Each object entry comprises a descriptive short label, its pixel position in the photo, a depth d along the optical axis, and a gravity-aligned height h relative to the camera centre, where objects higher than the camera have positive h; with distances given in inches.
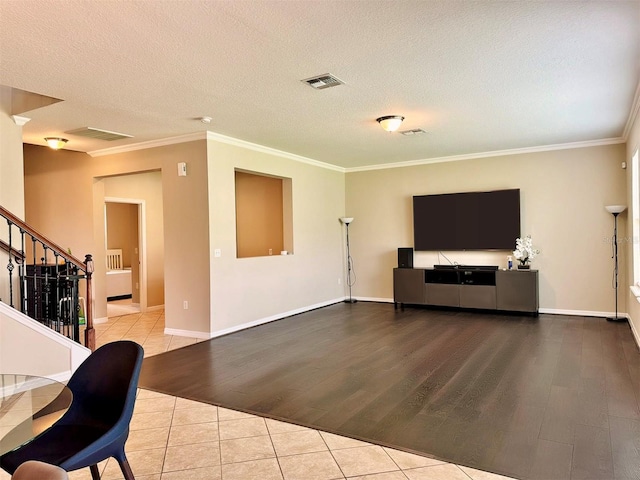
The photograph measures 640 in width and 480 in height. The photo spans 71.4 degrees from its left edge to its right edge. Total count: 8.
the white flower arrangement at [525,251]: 265.4 -12.6
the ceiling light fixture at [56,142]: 225.5 +50.1
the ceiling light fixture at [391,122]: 189.0 +47.4
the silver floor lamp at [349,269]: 337.4 -26.9
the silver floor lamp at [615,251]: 239.9 -12.8
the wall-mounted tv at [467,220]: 273.6 +6.8
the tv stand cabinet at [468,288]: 257.9 -35.2
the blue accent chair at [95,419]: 70.9 -32.7
